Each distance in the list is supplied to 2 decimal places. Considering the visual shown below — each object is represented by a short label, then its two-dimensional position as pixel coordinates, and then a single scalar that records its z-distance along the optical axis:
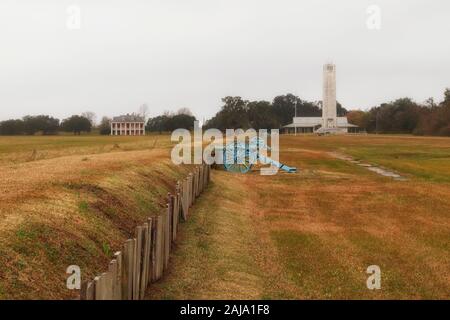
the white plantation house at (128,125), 174.12
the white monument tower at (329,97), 163.10
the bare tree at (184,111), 186.25
